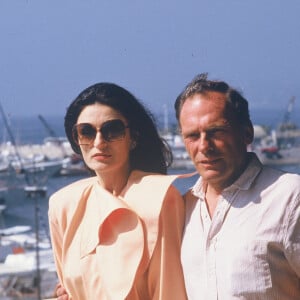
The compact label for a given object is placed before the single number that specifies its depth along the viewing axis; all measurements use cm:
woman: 238
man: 207
